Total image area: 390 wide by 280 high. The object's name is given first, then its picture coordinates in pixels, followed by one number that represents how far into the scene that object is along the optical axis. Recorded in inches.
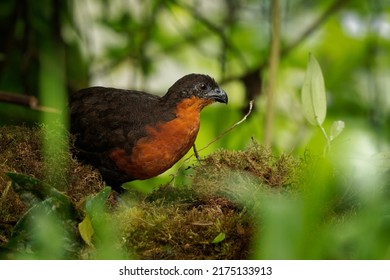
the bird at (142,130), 325.3
